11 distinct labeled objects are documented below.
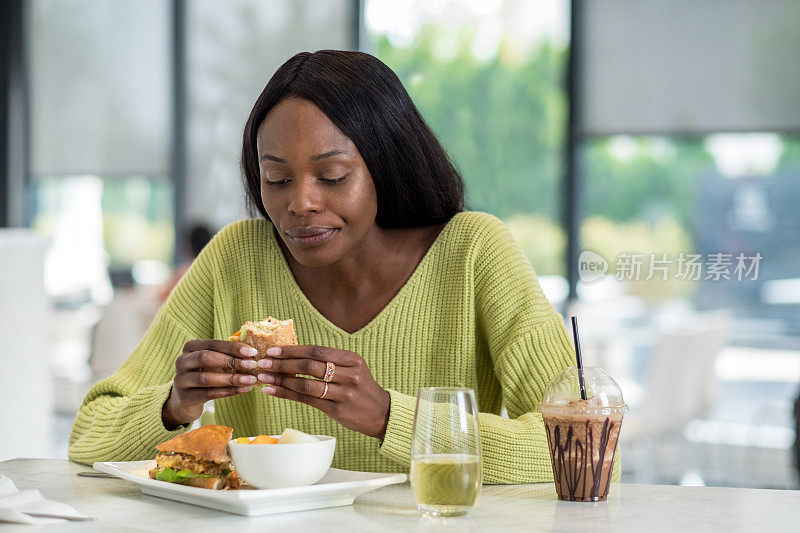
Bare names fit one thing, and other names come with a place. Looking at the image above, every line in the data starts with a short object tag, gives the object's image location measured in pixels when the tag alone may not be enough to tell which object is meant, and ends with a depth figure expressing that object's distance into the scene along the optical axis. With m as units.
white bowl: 2.54
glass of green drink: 2.50
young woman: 2.79
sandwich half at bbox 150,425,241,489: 2.60
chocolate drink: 2.60
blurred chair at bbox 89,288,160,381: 7.29
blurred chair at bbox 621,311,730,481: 5.80
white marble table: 2.50
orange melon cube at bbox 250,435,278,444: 2.57
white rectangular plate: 2.52
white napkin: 2.50
